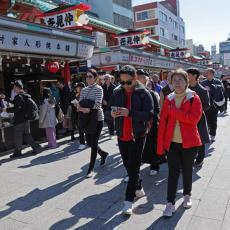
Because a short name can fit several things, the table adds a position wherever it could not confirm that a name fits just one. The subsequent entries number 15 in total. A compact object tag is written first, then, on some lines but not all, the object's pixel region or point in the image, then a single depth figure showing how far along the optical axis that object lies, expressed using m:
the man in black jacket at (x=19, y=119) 5.74
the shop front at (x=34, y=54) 6.36
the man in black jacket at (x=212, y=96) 6.09
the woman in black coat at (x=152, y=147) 4.02
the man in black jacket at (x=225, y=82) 13.07
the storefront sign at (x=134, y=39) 13.60
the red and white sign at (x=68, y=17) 8.31
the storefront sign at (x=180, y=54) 23.95
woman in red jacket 2.87
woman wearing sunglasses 4.25
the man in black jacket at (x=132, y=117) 3.04
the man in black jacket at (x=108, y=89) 7.20
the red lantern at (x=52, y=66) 8.38
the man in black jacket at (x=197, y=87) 4.27
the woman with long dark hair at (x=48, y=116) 6.35
